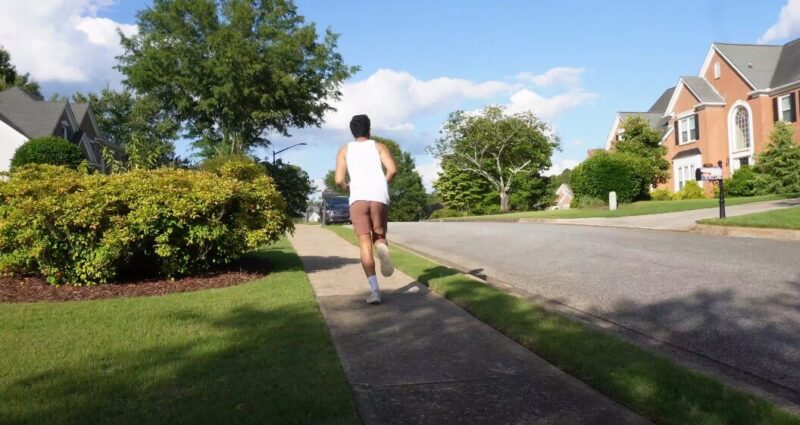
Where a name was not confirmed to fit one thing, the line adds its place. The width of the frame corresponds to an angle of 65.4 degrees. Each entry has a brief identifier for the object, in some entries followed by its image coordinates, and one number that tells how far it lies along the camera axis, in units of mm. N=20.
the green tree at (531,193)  60625
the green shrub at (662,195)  36625
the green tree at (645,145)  38938
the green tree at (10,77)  51428
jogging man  6160
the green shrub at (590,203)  30844
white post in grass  27906
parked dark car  33875
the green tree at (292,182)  48250
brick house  33406
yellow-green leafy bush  7086
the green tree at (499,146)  55219
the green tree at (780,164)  23375
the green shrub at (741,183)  30719
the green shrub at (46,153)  28453
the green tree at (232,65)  36719
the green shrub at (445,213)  62688
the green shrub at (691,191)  35438
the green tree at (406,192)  92562
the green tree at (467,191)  62406
